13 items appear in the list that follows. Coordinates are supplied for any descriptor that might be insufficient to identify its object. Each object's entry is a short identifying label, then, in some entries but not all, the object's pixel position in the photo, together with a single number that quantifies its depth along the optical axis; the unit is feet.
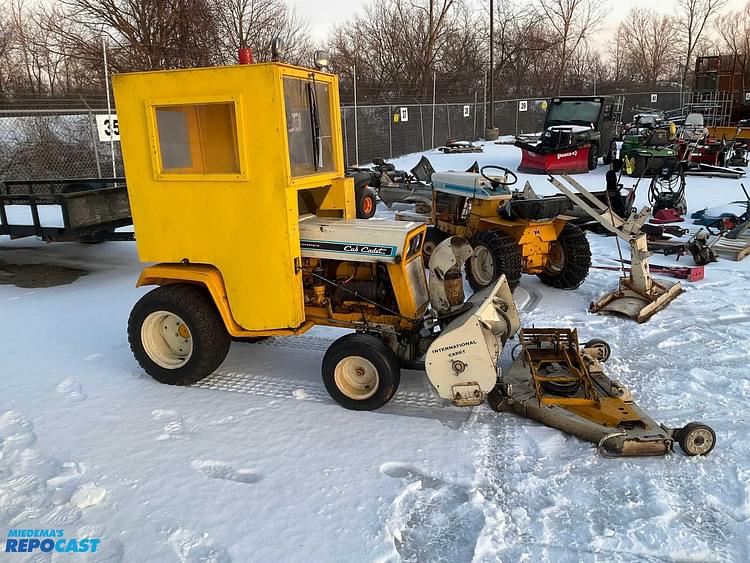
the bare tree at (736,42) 126.41
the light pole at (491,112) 85.61
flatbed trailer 21.79
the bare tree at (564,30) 125.18
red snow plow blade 50.19
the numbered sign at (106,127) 31.55
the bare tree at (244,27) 53.57
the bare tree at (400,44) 100.83
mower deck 11.20
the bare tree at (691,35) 138.21
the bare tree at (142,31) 45.65
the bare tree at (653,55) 148.56
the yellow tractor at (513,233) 20.02
